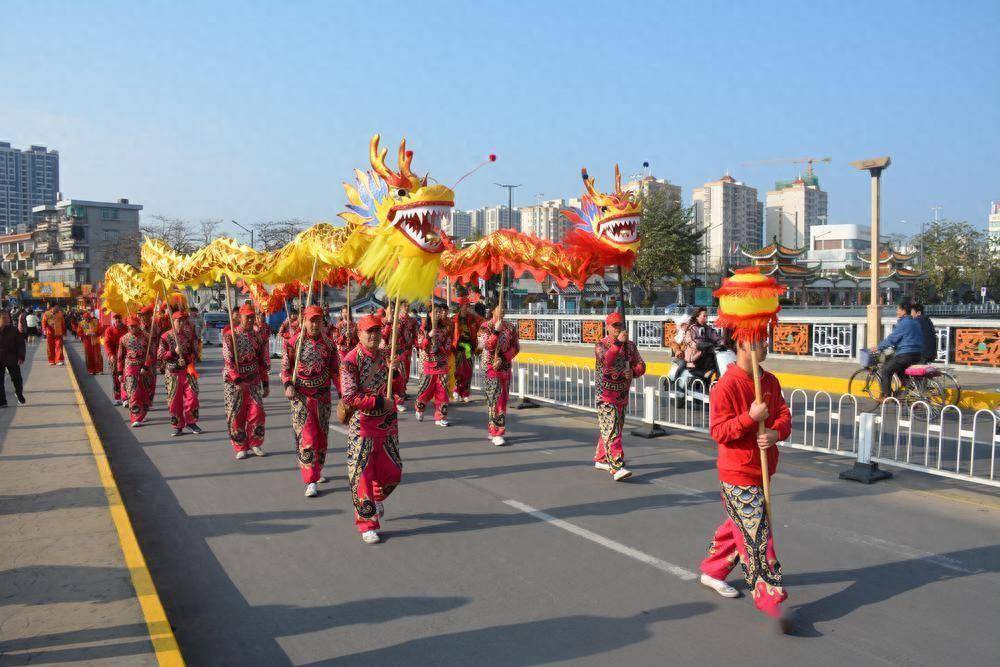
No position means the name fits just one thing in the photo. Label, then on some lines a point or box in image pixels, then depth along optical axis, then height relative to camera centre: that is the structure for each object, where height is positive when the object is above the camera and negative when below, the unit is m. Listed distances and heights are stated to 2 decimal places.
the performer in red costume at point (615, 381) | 7.12 -0.67
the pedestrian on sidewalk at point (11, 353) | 12.67 -0.84
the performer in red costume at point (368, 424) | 5.42 -0.86
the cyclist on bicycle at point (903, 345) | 10.79 -0.45
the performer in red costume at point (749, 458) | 4.02 -0.82
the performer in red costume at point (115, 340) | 13.38 -0.63
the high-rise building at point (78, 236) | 79.69 +7.83
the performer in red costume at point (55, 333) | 21.75 -0.81
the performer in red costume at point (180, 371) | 9.92 -0.87
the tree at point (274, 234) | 53.47 +5.43
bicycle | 10.55 -1.06
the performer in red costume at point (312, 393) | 6.89 -0.81
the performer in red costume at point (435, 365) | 10.83 -0.82
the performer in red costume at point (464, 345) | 12.47 -0.60
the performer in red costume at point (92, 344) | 18.48 -0.99
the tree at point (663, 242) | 39.81 +3.79
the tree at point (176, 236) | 50.09 +4.94
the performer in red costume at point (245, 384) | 8.35 -0.87
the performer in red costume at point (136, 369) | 10.79 -0.93
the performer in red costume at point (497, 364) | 9.16 -0.68
